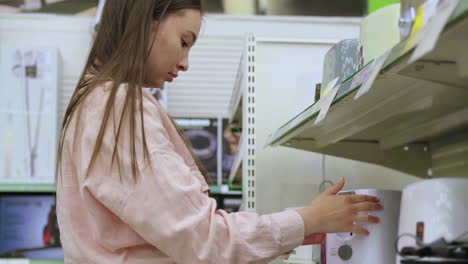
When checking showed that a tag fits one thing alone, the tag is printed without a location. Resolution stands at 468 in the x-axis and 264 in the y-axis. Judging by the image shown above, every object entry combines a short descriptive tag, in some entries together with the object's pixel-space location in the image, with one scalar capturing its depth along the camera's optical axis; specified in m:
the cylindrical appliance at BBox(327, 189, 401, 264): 1.38
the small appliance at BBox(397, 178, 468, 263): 1.00
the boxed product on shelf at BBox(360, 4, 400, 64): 1.52
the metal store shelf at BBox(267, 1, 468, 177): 1.10
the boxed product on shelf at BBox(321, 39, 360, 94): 1.78
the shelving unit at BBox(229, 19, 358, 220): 2.29
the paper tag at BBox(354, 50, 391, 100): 1.07
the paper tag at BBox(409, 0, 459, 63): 0.87
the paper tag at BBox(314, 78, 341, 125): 1.33
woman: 1.28
